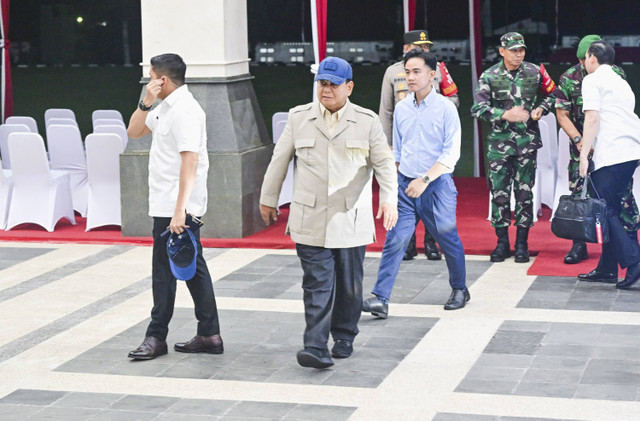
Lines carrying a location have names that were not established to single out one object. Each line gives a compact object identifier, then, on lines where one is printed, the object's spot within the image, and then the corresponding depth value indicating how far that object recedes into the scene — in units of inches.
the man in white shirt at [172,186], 224.5
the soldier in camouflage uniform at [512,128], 325.1
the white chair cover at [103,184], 396.8
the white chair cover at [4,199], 408.2
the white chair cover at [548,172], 405.7
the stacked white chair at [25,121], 467.2
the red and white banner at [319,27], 413.7
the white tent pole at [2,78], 509.7
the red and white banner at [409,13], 483.5
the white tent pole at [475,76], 502.2
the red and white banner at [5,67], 510.0
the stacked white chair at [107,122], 461.4
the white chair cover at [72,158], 427.8
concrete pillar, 377.1
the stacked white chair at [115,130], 432.1
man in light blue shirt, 266.2
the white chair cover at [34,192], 397.1
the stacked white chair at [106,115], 502.0
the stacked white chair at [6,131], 436.1
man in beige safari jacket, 222.1
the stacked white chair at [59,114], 509.7
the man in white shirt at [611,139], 292.4
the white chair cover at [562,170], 396.2
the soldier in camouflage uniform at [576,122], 311.9
